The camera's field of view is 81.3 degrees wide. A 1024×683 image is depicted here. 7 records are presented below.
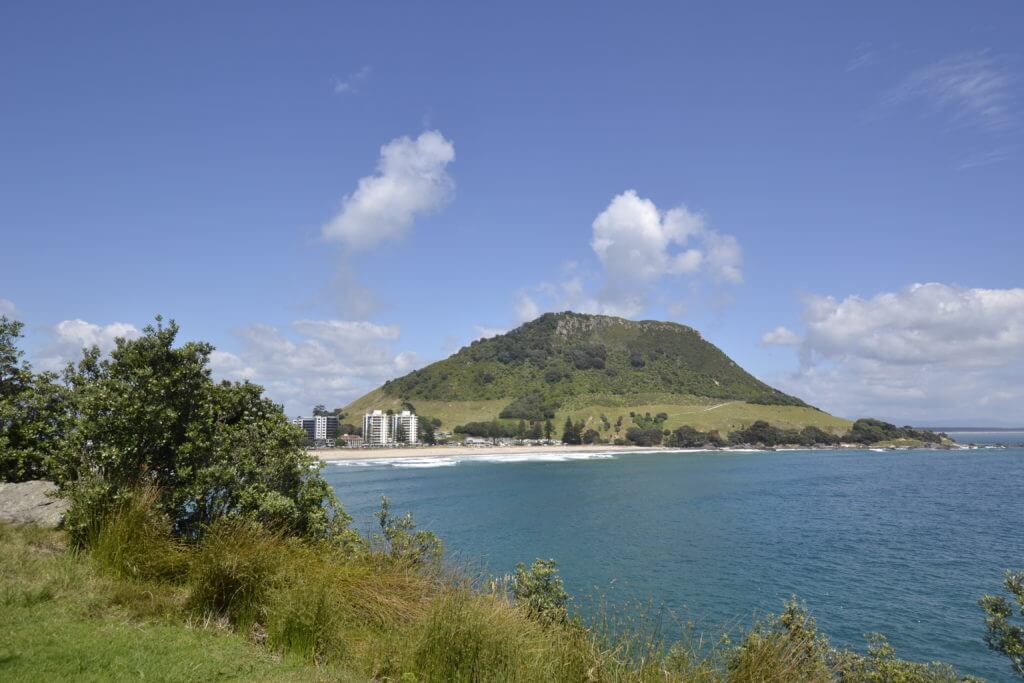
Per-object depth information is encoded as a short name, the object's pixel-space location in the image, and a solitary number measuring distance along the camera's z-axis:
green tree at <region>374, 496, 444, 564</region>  10.00
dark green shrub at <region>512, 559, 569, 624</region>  11.02
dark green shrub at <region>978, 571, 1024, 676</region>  11.14
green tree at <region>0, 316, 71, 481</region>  12.53
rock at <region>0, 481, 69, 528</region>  10.41
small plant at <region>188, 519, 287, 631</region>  7.03
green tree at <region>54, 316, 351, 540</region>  9.67
